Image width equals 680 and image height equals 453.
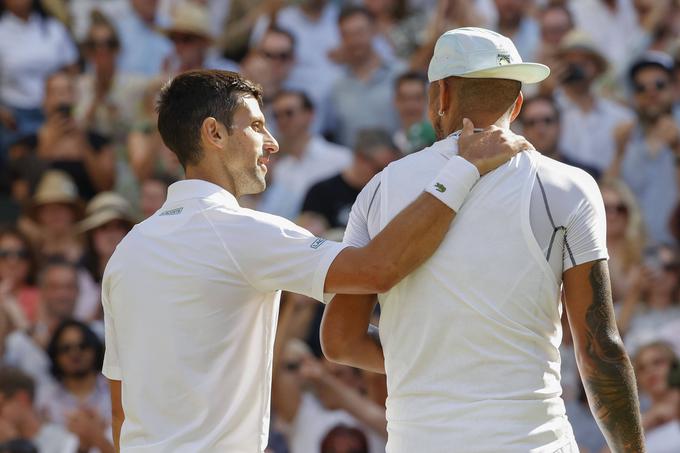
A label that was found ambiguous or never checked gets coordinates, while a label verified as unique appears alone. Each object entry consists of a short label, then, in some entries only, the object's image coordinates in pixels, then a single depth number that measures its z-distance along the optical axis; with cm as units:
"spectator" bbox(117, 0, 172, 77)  1952
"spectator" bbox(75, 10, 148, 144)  1880
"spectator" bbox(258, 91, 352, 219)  1748
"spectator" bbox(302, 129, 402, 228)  1648
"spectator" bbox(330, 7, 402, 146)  1805
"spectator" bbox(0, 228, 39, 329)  1631
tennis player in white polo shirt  666
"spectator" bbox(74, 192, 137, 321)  1687
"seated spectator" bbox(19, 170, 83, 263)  1725
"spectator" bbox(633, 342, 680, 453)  1463
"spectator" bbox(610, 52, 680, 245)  1711
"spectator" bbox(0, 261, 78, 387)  1557
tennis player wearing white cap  643
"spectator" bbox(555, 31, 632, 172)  1762
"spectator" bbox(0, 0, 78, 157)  1891
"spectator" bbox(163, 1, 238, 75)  1912
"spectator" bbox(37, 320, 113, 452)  1527
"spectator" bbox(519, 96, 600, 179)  1659
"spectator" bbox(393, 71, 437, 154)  1727
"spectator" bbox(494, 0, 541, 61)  1861
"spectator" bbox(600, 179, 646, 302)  1619
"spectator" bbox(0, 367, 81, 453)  1476
